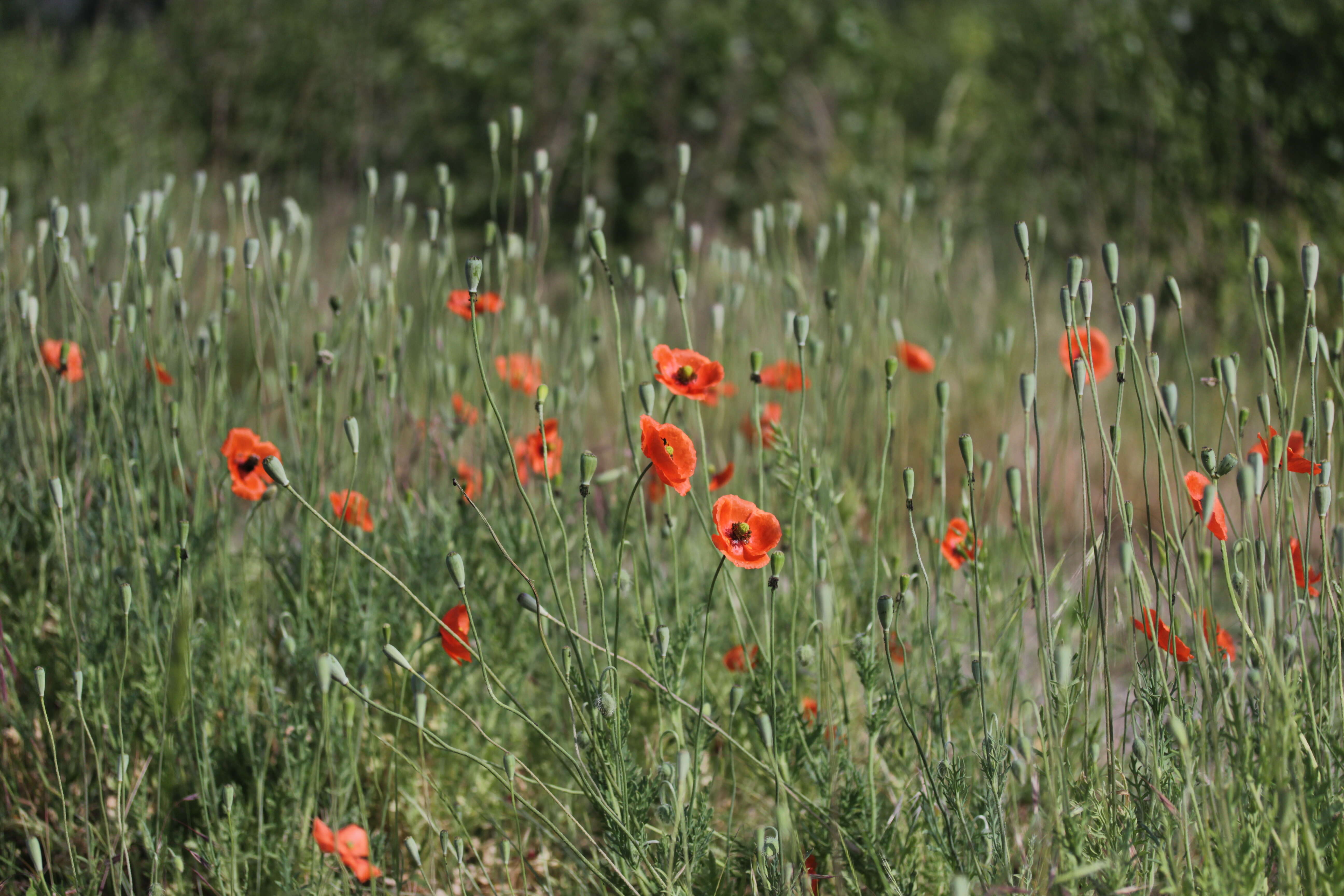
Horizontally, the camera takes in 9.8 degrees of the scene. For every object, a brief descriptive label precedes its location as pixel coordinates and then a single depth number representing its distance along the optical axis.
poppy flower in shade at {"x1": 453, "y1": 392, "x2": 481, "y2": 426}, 3.94
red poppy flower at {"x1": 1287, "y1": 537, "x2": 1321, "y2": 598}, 3.71
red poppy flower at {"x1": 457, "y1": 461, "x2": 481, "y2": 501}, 3.93
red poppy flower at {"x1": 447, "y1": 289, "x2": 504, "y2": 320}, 3.92
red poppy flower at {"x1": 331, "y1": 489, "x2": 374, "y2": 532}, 3.83
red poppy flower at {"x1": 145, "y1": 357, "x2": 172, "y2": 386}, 3.85
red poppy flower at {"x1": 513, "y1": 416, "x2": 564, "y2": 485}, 3.86
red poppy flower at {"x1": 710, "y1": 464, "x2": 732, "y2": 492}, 3.86
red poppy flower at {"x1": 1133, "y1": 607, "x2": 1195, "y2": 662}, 3.64
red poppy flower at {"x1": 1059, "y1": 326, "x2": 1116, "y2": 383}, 3.90
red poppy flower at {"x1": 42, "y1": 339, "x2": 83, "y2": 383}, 3.85
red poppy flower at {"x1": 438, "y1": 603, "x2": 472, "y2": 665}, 3.71
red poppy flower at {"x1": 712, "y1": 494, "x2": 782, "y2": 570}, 3.68
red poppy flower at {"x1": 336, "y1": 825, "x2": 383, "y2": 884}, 3.64
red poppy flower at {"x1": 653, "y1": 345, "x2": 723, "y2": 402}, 3.74
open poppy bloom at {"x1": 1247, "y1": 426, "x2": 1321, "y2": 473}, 3.72
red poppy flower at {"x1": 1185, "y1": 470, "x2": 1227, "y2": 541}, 3.67
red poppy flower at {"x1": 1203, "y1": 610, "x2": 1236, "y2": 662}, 3.73
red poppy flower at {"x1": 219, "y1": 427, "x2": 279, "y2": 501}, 3.83
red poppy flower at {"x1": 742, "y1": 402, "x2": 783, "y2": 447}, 3.81
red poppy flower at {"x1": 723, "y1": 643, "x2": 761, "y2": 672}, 3.85
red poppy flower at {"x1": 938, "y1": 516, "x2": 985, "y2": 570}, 3.80
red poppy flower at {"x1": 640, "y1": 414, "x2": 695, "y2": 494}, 3.66
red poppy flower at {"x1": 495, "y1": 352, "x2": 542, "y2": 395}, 3.93
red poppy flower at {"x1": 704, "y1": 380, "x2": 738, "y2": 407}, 3.90
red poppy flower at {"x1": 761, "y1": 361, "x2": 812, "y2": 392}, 3.90
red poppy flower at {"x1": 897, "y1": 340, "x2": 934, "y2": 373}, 4.07
